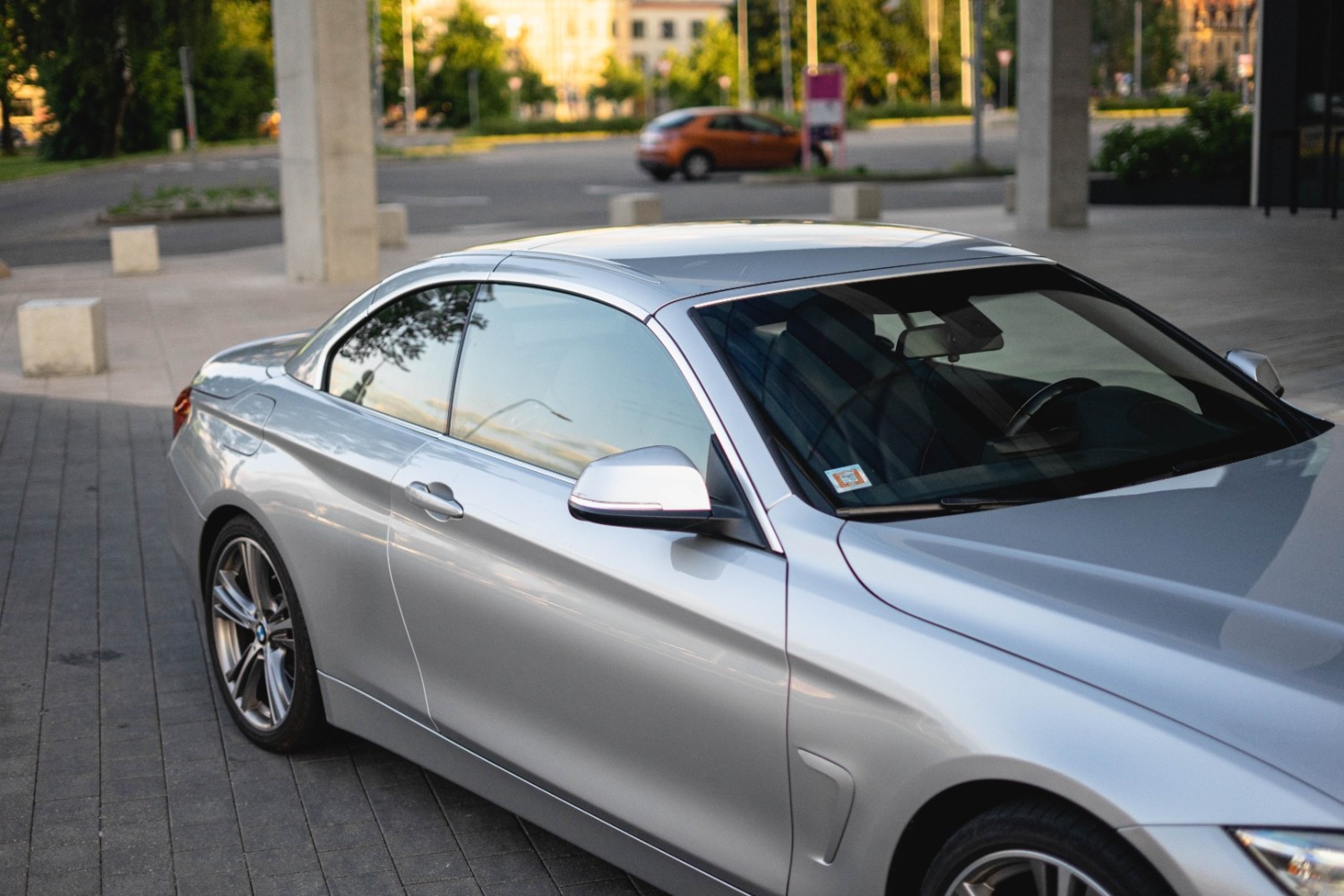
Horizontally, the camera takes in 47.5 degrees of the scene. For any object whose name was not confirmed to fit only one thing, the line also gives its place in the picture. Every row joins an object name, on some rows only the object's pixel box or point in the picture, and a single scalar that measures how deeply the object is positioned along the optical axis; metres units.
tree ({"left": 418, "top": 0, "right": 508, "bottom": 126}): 92.25
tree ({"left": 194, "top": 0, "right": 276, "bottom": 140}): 64.50
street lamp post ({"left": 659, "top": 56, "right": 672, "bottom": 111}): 87.31
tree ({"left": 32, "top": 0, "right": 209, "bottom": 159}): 53.09
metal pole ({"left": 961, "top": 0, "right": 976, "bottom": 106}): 99.25
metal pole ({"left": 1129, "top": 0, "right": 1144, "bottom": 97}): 85.75
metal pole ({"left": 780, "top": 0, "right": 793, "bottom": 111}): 74.94
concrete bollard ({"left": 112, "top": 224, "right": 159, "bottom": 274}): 18.64
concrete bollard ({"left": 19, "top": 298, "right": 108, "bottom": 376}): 11.59
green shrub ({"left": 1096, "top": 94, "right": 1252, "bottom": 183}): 23.53
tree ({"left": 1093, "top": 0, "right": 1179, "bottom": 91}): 77.56
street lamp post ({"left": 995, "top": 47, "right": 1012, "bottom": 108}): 58.09
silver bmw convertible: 2.42
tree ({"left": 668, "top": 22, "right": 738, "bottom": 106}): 105.62
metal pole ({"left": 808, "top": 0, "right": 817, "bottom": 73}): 85.75
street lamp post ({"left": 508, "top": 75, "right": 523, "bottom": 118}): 97.18
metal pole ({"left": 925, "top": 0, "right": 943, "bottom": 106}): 95.81
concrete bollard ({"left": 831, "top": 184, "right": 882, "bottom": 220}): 23.17
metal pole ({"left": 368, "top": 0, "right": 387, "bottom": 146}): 62.16
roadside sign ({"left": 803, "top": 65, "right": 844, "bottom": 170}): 35.84
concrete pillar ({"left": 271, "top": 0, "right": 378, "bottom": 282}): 16.41
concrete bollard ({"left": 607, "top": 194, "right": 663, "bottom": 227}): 21.86
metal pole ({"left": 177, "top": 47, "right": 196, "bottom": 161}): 29.19
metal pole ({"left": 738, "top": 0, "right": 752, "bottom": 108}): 92.16
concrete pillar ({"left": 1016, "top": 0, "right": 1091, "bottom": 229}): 19.56
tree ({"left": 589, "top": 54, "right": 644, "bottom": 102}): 109.88
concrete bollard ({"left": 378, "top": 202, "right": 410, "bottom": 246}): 20.81
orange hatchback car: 36.31
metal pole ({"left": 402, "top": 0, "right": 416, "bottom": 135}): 75.75
